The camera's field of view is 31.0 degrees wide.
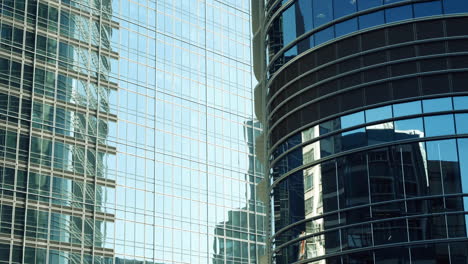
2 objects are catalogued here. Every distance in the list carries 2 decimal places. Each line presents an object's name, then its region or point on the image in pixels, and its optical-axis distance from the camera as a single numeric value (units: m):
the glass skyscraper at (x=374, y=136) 36.97
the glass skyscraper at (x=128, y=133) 68.19
